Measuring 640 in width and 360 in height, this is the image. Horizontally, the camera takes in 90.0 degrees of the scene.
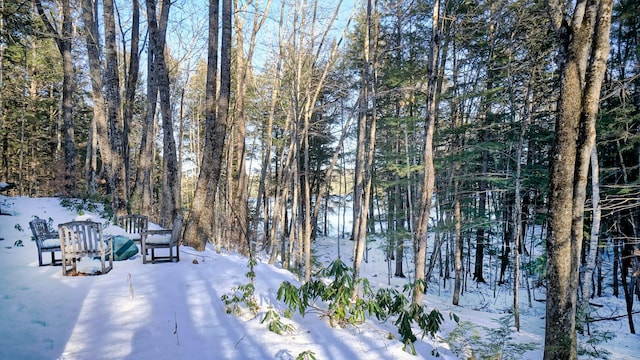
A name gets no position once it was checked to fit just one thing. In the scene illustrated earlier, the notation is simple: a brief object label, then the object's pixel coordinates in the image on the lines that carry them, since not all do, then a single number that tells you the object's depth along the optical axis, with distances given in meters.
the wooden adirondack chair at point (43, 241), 4.93
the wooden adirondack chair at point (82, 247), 4.62
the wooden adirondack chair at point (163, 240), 5.66
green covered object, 5.93
